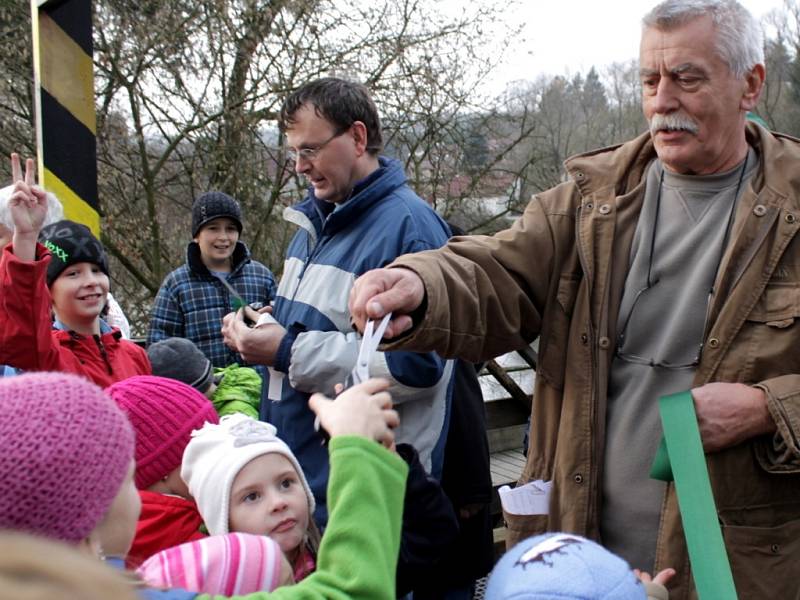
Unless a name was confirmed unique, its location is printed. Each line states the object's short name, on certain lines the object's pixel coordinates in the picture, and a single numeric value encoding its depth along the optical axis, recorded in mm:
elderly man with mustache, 2035
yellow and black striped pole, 3949
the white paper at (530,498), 2312
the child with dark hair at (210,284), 4977
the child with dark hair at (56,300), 2752
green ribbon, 1758
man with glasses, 2727
